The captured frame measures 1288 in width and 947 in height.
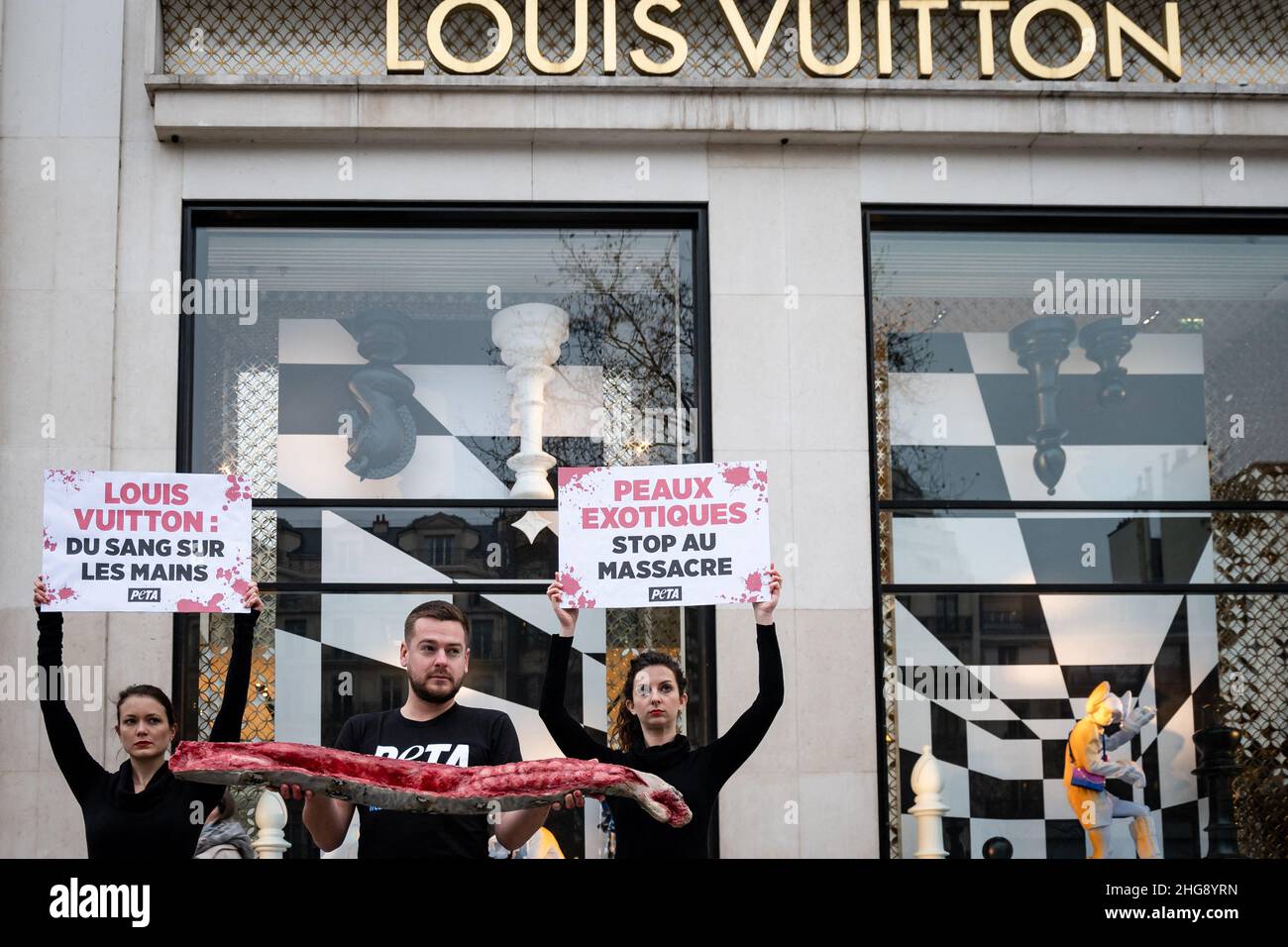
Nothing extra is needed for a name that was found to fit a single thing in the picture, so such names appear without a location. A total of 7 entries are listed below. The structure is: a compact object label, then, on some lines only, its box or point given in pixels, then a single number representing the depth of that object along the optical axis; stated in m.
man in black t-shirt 7.03
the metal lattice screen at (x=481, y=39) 10.73
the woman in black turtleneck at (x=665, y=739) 7.02
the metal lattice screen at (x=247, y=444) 10.05
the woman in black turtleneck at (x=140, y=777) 7.19
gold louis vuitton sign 10.49
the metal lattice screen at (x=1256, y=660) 10.30
